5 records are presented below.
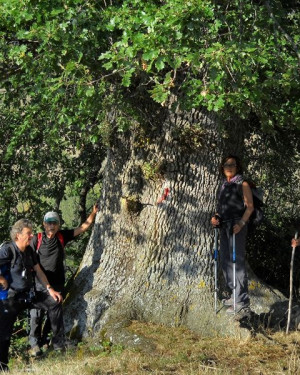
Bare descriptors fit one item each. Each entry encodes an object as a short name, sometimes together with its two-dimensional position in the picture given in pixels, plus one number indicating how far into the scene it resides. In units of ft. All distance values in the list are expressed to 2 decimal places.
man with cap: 26.53
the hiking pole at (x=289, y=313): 25.41
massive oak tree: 21.36
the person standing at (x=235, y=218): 25.16
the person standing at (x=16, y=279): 23.84
